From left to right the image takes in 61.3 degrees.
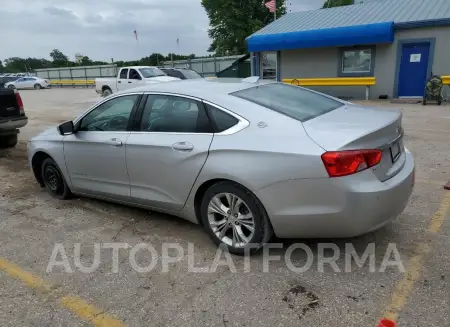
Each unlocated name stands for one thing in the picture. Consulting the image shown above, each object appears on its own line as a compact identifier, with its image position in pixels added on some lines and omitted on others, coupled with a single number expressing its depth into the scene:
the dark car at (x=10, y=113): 7.44
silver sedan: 2.81
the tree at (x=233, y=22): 40.56
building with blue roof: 14.37
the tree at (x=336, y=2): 54.26
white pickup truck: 17.75
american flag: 22.72
